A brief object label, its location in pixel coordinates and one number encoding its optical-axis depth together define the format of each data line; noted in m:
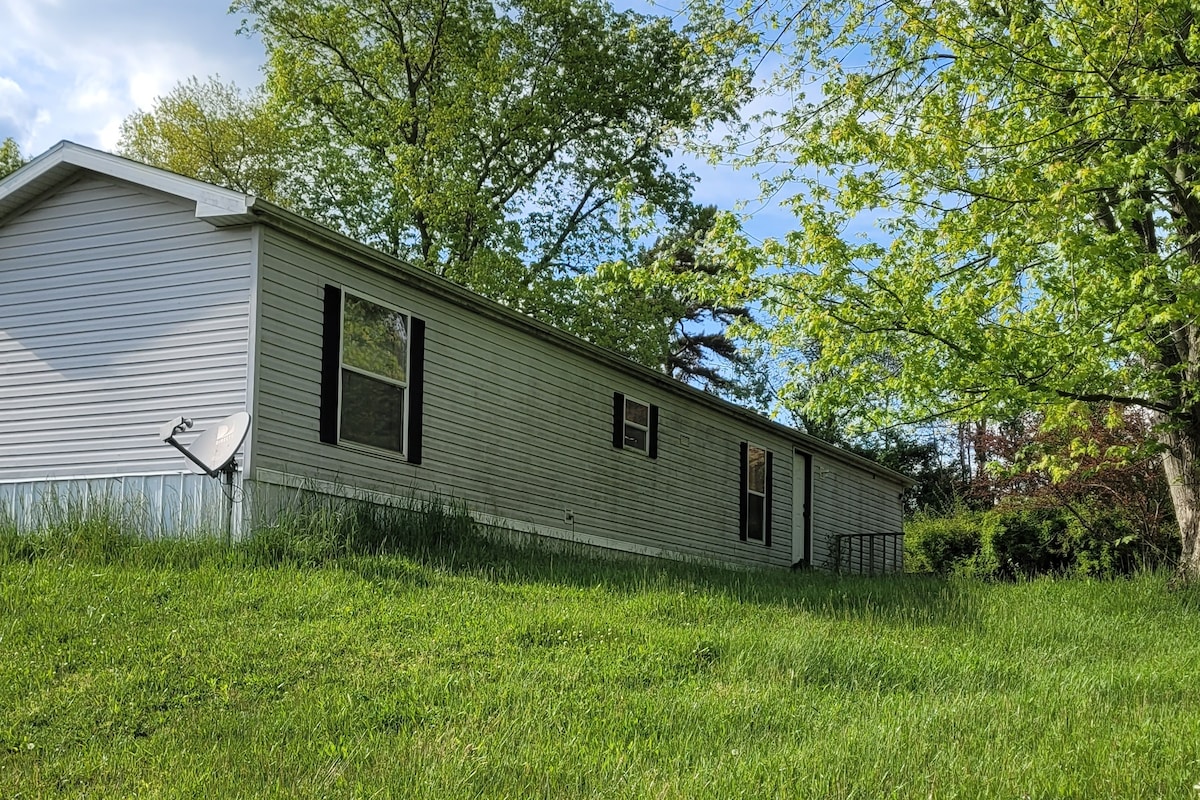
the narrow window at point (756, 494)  19.78
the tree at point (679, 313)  12.59
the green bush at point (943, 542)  22.06
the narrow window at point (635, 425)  16.41
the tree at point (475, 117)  24.00
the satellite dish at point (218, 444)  9.98
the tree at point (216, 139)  27.62
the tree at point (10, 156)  30.41
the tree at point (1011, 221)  10.09
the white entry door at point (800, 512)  21.16
